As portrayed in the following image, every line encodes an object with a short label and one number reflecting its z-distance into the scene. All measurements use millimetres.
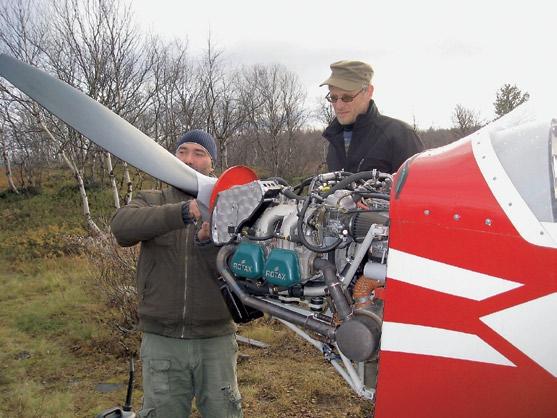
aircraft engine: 1952
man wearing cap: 3229
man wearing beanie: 3229
